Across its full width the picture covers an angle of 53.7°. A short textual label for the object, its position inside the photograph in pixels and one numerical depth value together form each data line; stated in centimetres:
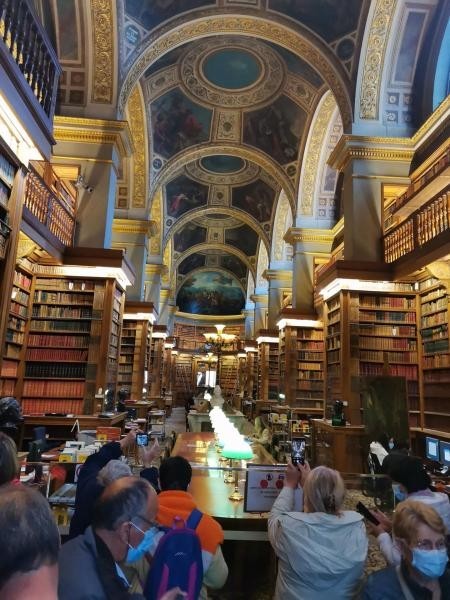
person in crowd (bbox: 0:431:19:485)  193
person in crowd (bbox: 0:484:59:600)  89
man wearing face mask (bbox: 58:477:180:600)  131
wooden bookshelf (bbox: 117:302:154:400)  1309
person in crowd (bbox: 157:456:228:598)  197
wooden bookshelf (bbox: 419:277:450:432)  743
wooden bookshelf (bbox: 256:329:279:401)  1784
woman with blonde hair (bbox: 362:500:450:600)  158
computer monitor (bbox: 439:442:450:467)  489
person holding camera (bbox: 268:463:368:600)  200
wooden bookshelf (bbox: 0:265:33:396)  746
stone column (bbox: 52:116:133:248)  875
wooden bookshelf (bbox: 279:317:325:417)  1277
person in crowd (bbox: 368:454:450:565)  249
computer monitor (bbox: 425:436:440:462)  517
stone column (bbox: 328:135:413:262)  891
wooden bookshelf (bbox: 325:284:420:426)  821
